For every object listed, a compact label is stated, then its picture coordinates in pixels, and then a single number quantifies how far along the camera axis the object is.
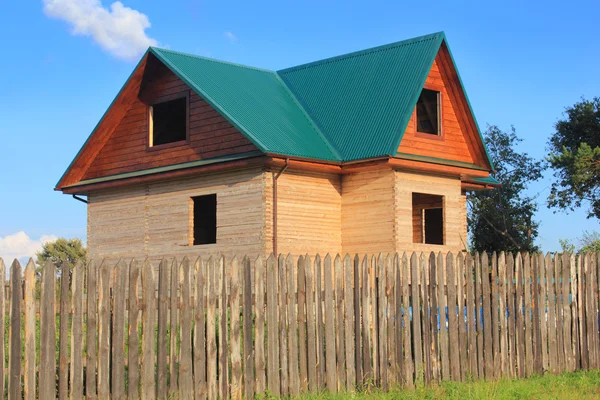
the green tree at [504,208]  44.66
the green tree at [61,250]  59.44
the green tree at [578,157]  36.69
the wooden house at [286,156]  22.58
